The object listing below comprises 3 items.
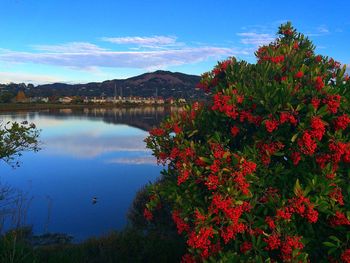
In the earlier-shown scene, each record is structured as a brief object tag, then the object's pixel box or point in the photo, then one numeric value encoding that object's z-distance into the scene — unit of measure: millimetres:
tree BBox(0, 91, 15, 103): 144125
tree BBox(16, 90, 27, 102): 158700
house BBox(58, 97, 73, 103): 191325
